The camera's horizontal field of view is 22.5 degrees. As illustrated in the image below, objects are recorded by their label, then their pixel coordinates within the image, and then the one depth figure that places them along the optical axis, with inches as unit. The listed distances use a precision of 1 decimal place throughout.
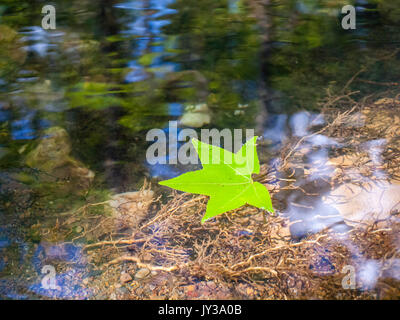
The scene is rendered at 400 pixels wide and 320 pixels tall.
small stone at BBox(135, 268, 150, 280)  37.1
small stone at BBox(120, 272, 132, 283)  37.0
